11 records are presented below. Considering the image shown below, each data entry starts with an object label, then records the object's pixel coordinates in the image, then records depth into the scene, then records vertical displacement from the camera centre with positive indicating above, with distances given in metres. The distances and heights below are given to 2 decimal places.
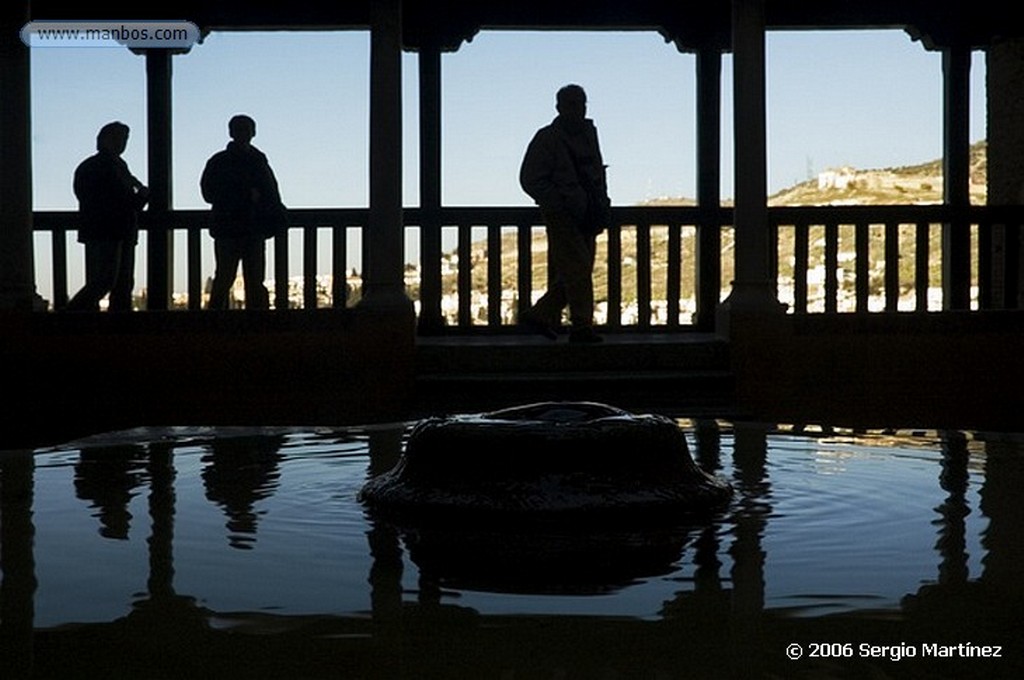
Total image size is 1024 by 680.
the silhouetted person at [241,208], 11.38 +0.69
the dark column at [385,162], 10.59 +0.97
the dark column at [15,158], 10.68 +1.02
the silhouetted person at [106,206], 11.15 +0.70
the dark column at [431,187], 12.55 +0.94
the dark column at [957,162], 13.33 +1.18
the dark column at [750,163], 10.64 +0.95
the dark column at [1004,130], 15.20 +1.71
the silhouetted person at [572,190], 10.20 +0.72
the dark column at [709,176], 12.98 +1.05
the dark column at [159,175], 12.88 +1.08
